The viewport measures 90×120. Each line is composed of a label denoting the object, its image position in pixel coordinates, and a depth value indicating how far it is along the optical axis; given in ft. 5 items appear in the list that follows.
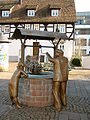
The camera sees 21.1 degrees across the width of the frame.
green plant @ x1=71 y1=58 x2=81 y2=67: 91.76
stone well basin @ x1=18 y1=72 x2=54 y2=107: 23.56
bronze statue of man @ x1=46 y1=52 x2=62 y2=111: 23.11
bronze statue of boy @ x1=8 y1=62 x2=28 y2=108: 23.76
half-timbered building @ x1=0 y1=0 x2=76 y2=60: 100.32
